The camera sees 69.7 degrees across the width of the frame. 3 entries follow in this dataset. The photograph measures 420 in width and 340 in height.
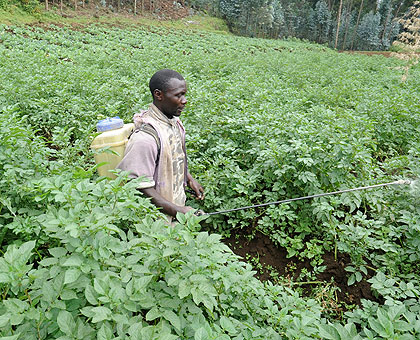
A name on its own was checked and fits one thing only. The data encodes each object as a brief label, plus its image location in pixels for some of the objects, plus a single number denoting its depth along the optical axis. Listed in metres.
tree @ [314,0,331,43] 56.43
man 2.24
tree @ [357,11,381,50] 50.28
